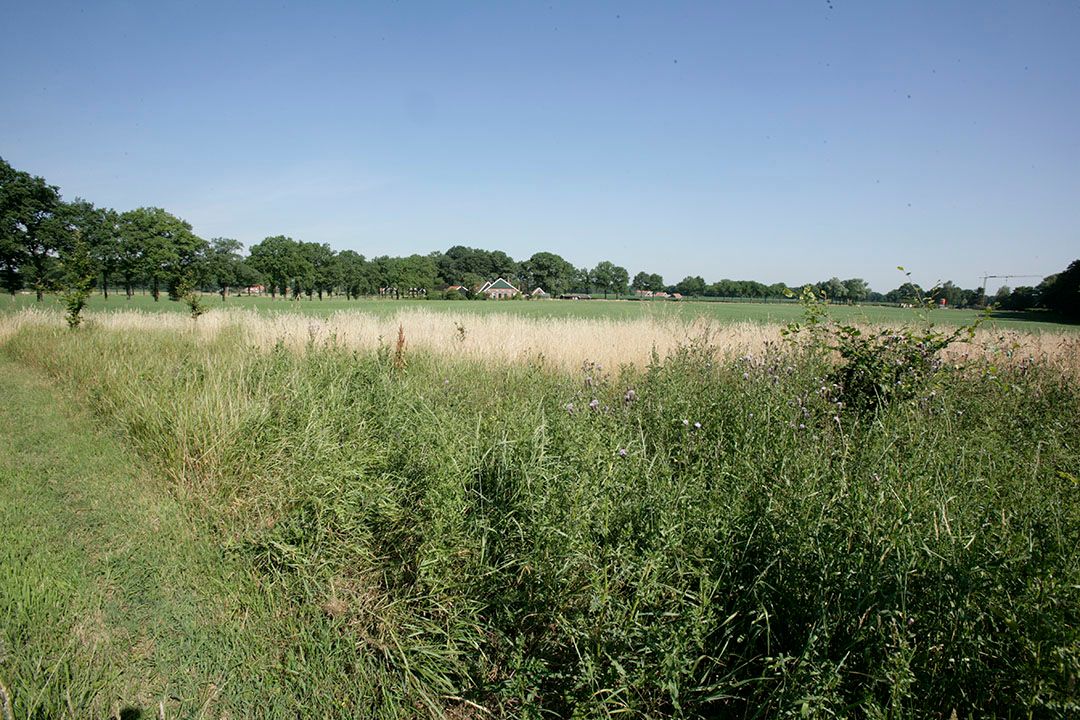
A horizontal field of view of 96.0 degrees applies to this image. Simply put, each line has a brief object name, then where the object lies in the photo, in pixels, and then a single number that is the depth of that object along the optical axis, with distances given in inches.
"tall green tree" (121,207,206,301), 2250.2
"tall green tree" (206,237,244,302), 2817.4
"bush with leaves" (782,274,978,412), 187.0
